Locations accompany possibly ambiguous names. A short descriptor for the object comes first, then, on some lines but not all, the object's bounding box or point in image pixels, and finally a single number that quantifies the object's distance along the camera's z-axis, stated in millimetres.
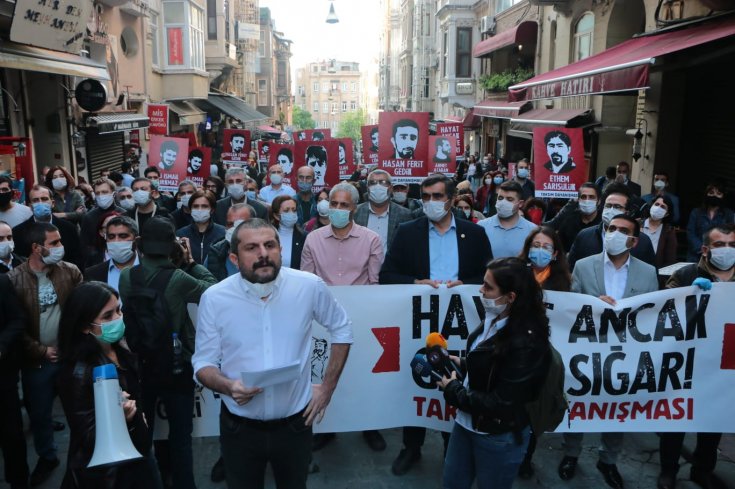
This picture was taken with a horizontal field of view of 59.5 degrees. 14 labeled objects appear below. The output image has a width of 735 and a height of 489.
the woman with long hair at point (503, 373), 2984
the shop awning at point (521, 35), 20641
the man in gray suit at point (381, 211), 6344
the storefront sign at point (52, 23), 10164
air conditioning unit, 27142
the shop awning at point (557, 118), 15586
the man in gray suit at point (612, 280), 4465
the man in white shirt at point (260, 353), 3008
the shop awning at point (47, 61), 9953
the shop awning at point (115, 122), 15375
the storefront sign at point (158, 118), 16469
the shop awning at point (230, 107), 28438
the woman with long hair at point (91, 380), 2926
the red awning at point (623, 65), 8492
